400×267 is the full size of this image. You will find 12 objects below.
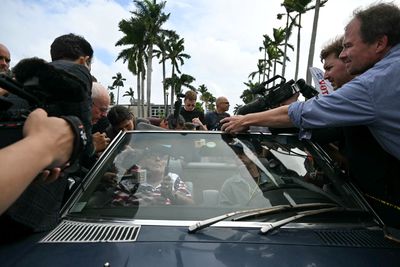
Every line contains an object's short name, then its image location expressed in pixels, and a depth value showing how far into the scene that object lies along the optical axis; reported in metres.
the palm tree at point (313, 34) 23.13
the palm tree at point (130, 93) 103.69
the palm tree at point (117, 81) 98.88
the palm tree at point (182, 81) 55.58
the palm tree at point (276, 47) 46.88
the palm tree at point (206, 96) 100.31
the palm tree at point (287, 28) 37.44
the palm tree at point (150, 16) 41.22
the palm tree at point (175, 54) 50.53
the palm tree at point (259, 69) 59.88
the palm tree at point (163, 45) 43.72
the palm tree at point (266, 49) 50.47
